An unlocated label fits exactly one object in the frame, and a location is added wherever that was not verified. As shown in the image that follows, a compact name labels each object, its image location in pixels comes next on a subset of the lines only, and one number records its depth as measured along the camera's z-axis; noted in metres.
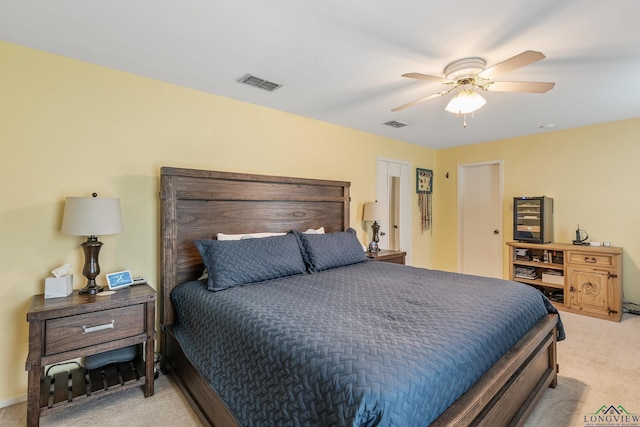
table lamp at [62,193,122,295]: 2.00
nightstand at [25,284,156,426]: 1.77
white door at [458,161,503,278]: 4.93
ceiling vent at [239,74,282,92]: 2.59
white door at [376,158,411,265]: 4.66
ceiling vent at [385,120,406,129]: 3.88
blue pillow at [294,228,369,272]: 2.88
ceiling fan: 2.06
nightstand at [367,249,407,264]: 3.73
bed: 1.13
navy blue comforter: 1.08
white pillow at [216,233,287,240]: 2.75
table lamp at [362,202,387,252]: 4.05
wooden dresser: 3.55
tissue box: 2.01
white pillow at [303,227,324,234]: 3.34
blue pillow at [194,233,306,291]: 2.28
